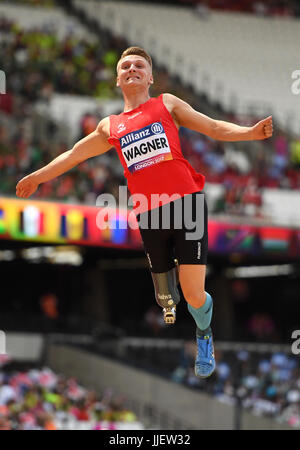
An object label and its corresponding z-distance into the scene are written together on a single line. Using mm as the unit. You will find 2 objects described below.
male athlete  13578
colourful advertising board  37406
